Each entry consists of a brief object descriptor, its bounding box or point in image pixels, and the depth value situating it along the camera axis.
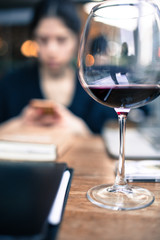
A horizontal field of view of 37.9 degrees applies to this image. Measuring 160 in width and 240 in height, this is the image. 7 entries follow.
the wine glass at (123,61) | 0.33
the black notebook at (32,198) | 0.23
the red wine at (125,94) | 0.34
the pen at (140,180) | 0.40
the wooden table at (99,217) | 0.24
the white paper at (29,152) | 0.50
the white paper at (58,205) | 0.26
